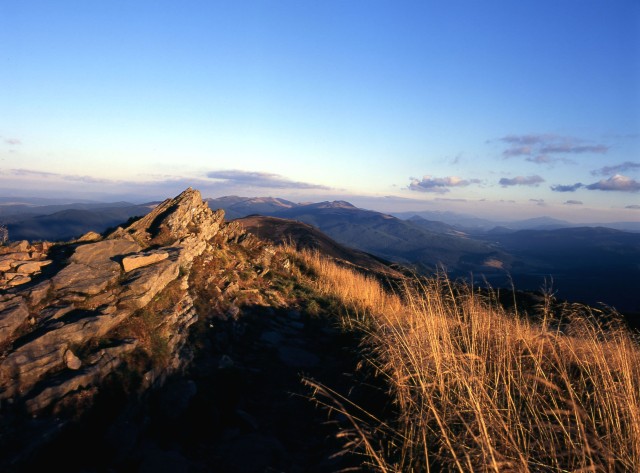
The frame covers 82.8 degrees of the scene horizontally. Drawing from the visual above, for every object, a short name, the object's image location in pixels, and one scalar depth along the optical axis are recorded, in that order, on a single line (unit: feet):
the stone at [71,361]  17.19
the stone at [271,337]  27.38
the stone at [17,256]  22.87
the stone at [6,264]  21.99
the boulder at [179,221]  33.65
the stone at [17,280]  21.18
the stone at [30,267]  22.58
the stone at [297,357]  24.58
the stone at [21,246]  25.46
